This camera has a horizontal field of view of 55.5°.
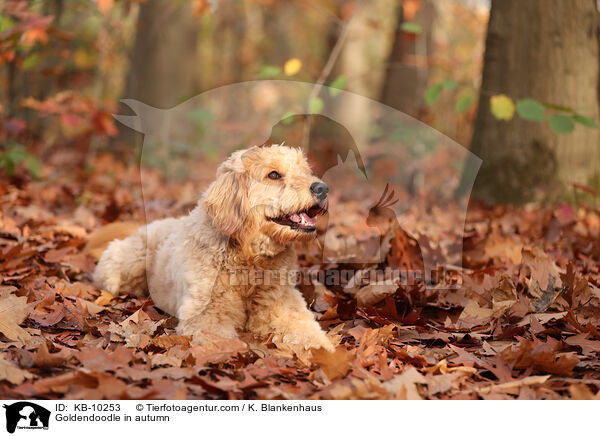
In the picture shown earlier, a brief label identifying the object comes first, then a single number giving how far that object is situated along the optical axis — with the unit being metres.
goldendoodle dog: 3.88
